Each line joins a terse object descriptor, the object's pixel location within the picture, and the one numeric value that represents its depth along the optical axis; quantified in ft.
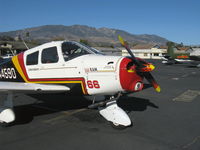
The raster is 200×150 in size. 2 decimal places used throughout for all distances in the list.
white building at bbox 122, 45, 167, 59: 267.41
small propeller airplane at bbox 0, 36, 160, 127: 15.84
